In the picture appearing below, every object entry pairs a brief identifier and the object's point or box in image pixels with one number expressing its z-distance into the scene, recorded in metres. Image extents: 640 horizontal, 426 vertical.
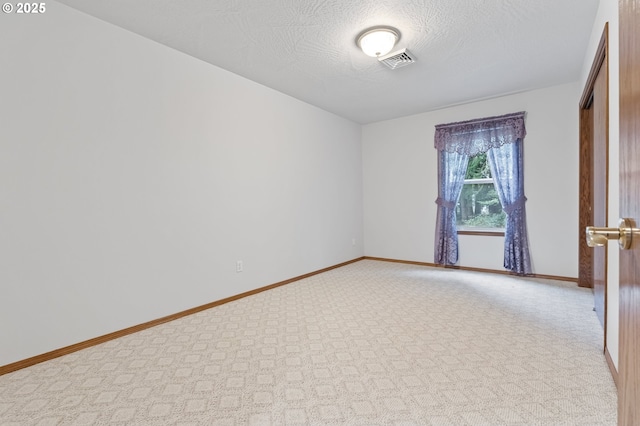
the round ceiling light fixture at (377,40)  2.53
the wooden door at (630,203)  0.57
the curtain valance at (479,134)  4.11
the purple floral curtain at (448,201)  4.58
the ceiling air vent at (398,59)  2.90
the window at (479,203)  4.45
